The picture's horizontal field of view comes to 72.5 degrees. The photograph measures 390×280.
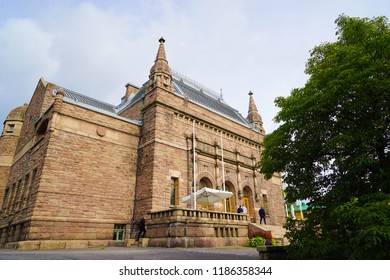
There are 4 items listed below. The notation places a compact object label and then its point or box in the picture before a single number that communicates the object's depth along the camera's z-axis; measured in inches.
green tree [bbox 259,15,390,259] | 212.1
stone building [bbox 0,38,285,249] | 562.3
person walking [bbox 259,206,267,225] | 828.0
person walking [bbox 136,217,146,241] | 594.2
